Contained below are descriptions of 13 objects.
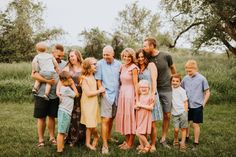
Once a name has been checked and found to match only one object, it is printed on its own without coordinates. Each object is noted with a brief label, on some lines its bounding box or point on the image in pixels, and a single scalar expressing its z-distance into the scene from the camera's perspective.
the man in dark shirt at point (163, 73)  7.81
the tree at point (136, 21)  38.66
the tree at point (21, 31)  22.97
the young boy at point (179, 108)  8.15
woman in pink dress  7.72
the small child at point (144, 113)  7.66
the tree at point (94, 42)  21.55
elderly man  7.77
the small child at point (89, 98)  7.73
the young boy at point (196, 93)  8.29
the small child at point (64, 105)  7.53
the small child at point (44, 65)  7.81
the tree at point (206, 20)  16.52
